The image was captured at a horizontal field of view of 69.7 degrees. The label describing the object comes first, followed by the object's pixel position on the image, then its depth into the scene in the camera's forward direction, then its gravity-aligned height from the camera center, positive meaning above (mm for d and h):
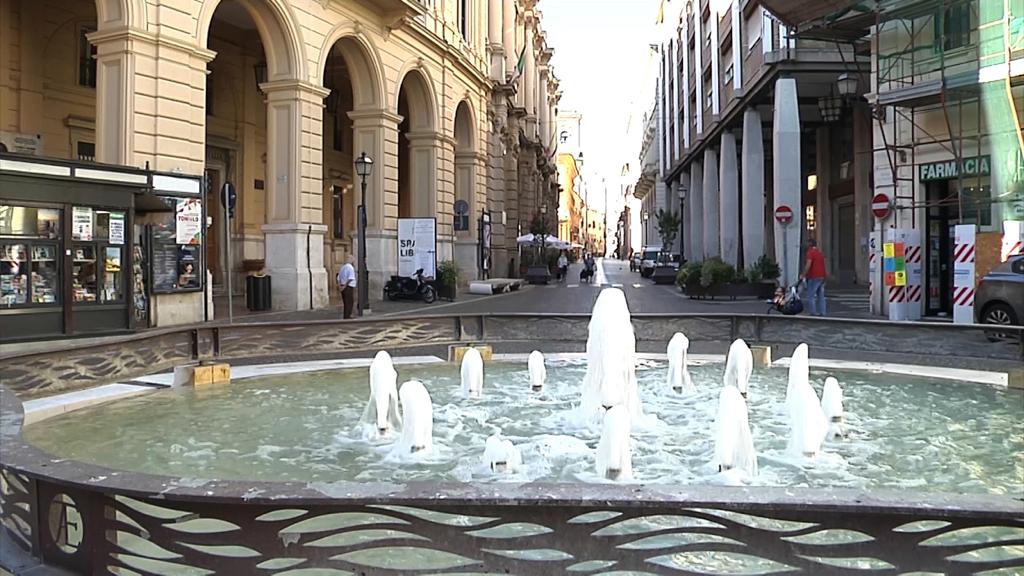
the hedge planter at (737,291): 26016 -342
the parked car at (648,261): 49691 +1526
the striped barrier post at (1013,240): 15445 +820
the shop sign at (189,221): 16016 +1431
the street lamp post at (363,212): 19864 +2006
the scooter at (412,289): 24344 -165
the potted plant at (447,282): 25766 +60
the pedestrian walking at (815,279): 17750 +41
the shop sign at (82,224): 13516 +1165
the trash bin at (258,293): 19656 -206
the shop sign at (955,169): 16766 +2640
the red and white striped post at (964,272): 15203 +157
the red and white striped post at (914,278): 17469 +44
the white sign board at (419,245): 24359 +1293
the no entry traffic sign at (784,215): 23938 +2164
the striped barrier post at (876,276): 19125 +110
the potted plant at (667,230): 49825 +4075
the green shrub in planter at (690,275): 26609 +259
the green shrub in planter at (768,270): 27212 +412
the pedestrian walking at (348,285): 17828 -10
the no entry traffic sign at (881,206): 18984 +1925
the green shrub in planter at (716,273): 25766 +300
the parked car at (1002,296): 13078 -303
